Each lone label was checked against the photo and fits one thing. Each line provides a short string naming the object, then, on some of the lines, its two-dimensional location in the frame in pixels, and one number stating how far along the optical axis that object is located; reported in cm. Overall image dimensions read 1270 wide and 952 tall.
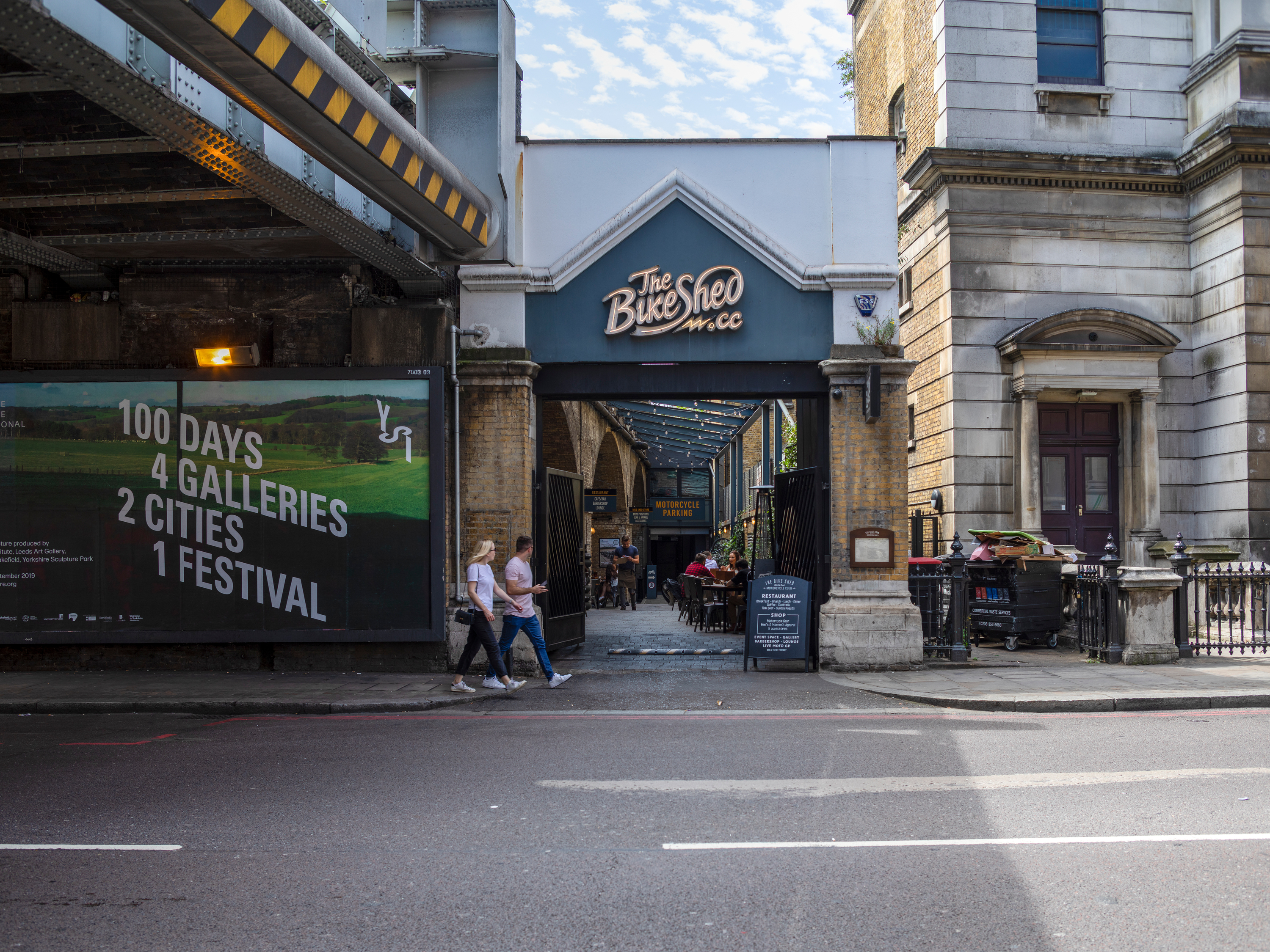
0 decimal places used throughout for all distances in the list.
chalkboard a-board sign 1205
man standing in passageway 2572
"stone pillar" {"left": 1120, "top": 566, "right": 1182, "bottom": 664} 1207
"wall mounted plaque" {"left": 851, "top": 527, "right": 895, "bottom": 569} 1195
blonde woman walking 1045
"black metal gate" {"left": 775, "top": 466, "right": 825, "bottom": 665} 1248
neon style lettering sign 1227
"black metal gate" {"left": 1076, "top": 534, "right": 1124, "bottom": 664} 1223
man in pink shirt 1094
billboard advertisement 1162
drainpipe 1191
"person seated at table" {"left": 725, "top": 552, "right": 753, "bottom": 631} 1745
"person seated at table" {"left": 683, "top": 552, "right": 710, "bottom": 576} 2083
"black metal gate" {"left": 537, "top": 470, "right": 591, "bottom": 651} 1284
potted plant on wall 1213
